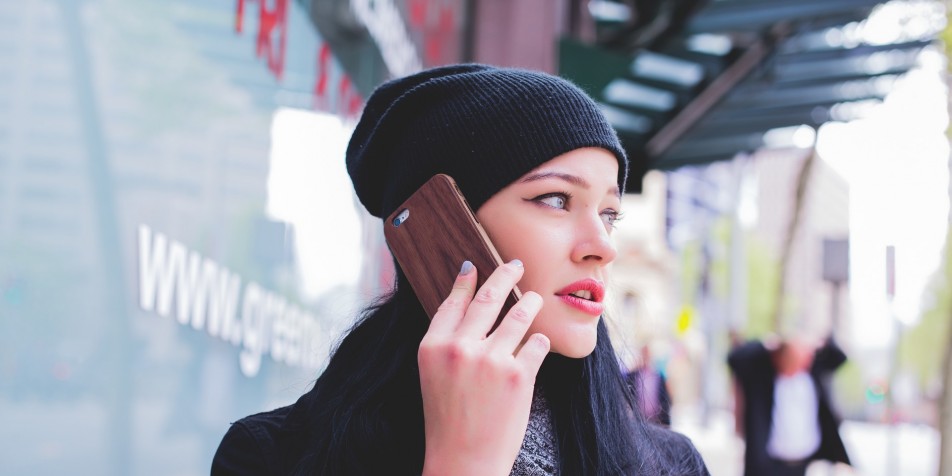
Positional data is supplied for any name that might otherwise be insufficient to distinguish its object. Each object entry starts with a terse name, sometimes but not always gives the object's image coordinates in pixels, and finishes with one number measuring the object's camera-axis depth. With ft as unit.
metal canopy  24.86
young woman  4.78
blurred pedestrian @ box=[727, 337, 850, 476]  19.97
